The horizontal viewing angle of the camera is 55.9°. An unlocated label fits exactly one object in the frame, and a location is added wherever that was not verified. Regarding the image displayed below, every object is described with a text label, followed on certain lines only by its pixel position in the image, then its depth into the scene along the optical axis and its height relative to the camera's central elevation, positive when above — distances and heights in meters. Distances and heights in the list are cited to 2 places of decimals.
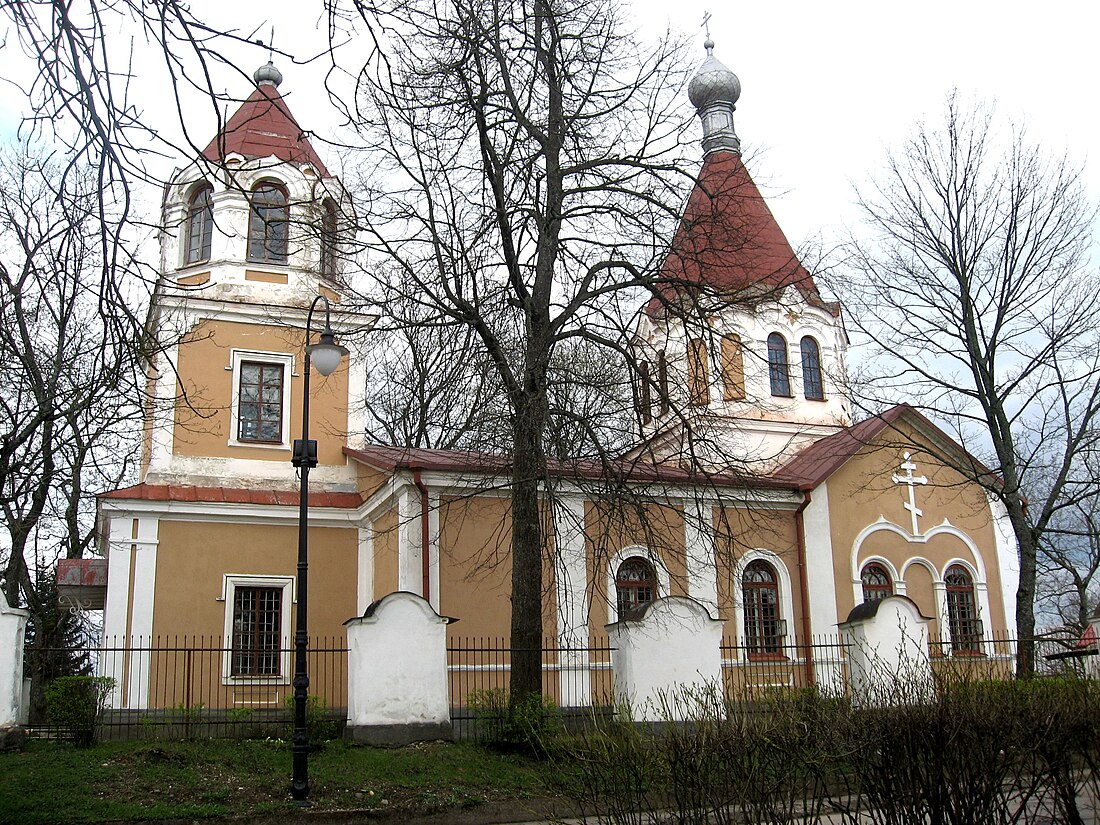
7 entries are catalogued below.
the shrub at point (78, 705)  12.67 -0.72
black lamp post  10.62 +0.84
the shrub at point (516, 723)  12.95 -1.09
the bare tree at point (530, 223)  13.49 +5.50
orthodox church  17.31 +2.24
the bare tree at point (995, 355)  17.69 +4.57
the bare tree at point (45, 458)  15.12 +3.35
